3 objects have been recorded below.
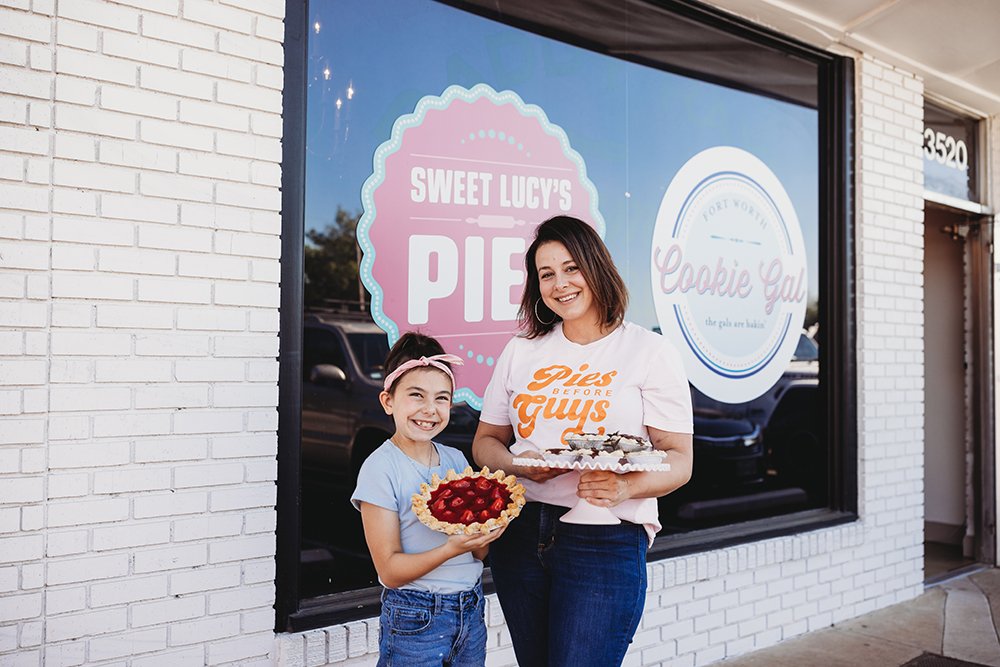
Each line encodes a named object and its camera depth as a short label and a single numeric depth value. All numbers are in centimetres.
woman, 222
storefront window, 331
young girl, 214
